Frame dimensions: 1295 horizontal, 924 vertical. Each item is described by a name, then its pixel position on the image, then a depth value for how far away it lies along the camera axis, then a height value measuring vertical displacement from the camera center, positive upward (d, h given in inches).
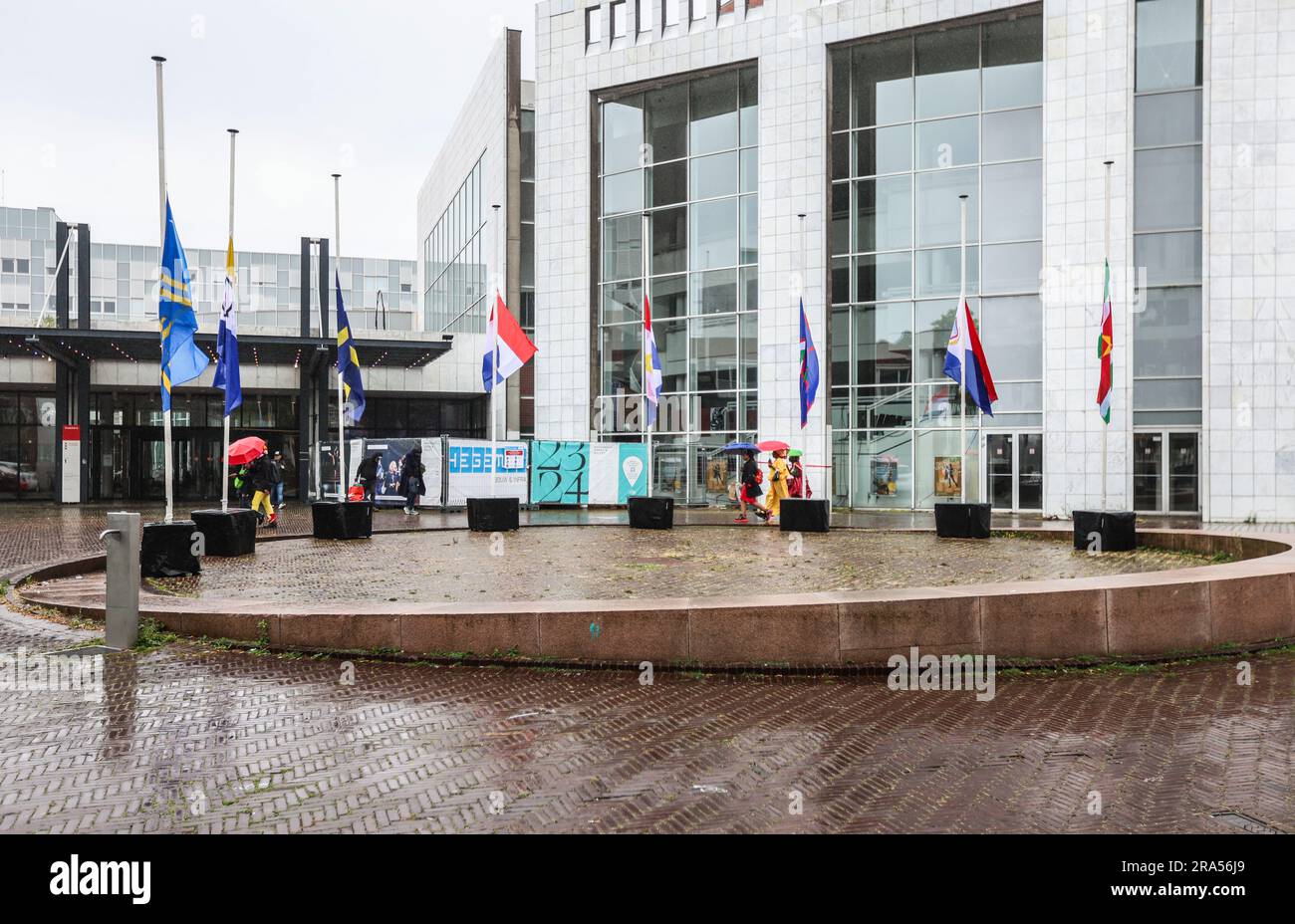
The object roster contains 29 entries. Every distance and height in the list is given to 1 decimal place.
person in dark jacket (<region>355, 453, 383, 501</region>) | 1031.0 -15.1
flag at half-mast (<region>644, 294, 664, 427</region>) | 1065.9 +88.6
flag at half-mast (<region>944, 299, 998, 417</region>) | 796.0 +80.7
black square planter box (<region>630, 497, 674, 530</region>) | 869.8 -48.5
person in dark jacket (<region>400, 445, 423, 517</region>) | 1097.4 -20.7
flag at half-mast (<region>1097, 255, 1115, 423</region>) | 772.6 +77.7
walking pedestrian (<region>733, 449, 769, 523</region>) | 961.5 -28.1
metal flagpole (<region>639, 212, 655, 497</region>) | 1426.1 +78.0
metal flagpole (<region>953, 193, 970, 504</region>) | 794.8 +70.9
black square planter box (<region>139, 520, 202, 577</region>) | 488.7 -45.2
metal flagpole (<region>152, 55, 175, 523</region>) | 494.8 +135.9
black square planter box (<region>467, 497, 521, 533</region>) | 860.6 -49.9
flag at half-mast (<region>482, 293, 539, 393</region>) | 848.3 +97.9
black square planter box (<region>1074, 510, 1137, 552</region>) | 645.9 -47.6
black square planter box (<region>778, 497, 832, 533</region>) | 872.3 -51.4
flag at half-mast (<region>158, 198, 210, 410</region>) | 500.7 +73.6
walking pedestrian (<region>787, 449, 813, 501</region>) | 1011.3 -19.8
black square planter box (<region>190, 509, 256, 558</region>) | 593.0 -43.8
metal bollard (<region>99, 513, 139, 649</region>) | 319.3 -45.1
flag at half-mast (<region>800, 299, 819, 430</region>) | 986.1 +88.0
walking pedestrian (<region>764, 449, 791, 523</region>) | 961.5 -21.2
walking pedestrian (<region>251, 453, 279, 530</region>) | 825.5 -18.7
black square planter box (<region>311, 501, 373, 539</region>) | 753.0 -46.5
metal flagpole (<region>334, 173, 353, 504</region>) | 851.1 +214.5
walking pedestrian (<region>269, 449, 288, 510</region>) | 1059.9 -25.1
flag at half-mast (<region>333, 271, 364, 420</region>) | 820.6 +82.9
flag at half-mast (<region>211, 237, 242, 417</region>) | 617.0 +69.5
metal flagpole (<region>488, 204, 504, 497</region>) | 856.6 +99.7
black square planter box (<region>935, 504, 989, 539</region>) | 777.6 -49.9
